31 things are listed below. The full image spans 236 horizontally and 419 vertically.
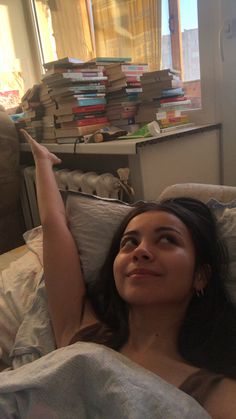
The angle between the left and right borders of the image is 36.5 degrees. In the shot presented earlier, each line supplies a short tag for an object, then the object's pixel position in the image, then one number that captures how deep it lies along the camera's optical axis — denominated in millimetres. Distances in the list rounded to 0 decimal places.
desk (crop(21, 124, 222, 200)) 1416
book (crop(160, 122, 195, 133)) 1578
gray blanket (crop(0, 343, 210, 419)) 589
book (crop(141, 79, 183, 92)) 1578
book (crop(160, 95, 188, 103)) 1609
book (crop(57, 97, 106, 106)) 1657
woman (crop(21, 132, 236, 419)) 763
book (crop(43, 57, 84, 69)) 1654
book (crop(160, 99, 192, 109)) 1612
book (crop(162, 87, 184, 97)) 1602
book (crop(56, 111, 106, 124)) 1684
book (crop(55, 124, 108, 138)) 1688
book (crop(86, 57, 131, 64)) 1750
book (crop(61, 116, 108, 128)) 1690
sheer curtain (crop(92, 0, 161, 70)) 1826
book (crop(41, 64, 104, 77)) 1661
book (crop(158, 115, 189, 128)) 1592
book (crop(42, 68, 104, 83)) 1630
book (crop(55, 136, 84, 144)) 1682
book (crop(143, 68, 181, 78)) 1557
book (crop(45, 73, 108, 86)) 1628
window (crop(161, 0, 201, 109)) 1660
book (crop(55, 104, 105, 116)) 1670
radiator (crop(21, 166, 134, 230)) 1514
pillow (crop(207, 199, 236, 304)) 873
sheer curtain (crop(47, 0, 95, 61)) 2246
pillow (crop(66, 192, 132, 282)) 1020
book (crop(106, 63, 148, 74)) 1658
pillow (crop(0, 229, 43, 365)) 968
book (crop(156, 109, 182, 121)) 1600
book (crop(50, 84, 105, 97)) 1643
